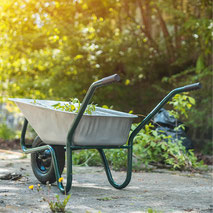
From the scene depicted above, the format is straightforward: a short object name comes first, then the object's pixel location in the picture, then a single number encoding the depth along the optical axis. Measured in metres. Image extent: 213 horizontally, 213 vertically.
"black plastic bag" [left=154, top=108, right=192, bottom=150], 5.29
